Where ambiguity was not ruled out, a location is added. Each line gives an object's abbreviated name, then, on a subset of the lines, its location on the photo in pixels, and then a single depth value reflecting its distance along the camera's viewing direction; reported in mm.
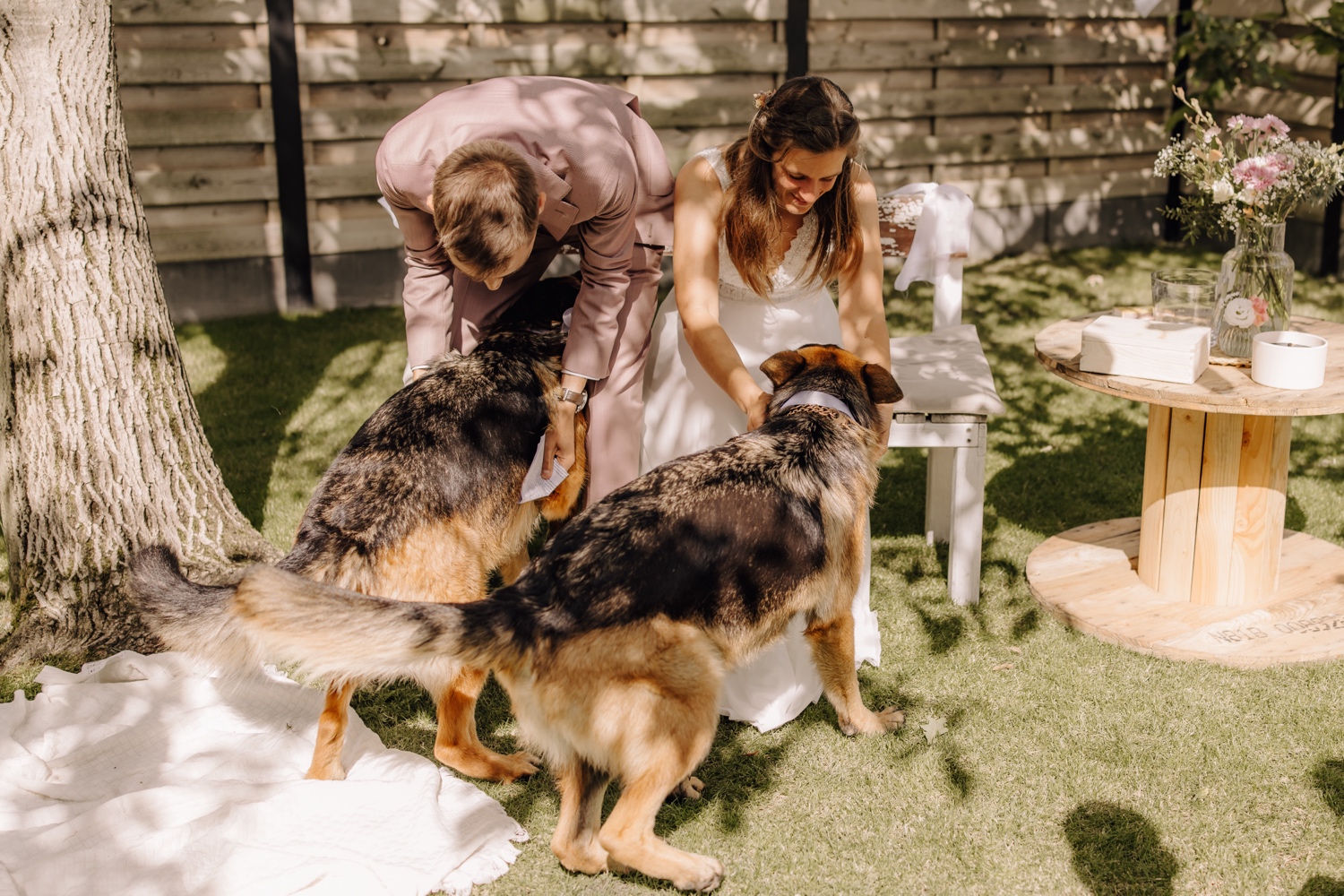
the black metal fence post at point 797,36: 9125
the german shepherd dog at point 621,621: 2666
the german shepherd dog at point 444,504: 3273
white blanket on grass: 3129
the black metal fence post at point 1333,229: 8680
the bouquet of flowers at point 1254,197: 4180
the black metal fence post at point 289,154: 8047
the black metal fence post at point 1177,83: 9969
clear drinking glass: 4676
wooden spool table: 4207
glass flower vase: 4348
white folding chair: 4539
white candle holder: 3965
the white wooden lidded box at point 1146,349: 4090
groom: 3258
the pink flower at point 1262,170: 4117
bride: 3799
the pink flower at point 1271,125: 4270
